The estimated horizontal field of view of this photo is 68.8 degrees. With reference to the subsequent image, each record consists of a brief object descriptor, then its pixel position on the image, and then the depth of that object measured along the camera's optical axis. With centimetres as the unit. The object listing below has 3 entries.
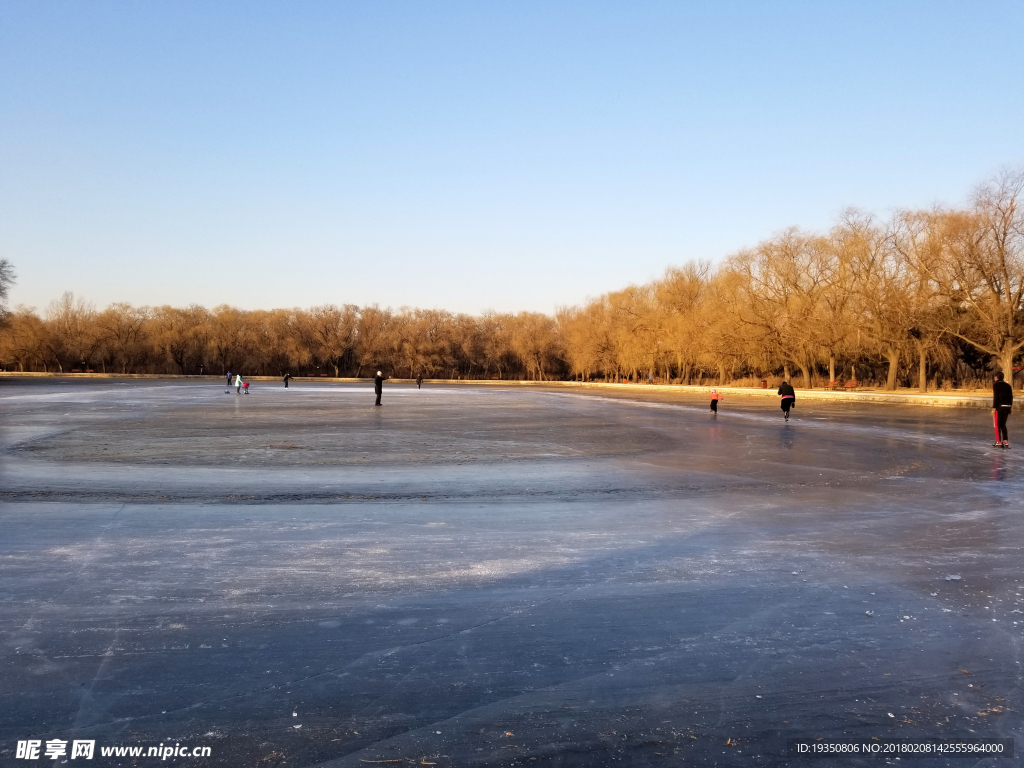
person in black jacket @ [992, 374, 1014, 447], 1675
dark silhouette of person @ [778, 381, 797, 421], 2497
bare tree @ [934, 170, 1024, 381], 4294
